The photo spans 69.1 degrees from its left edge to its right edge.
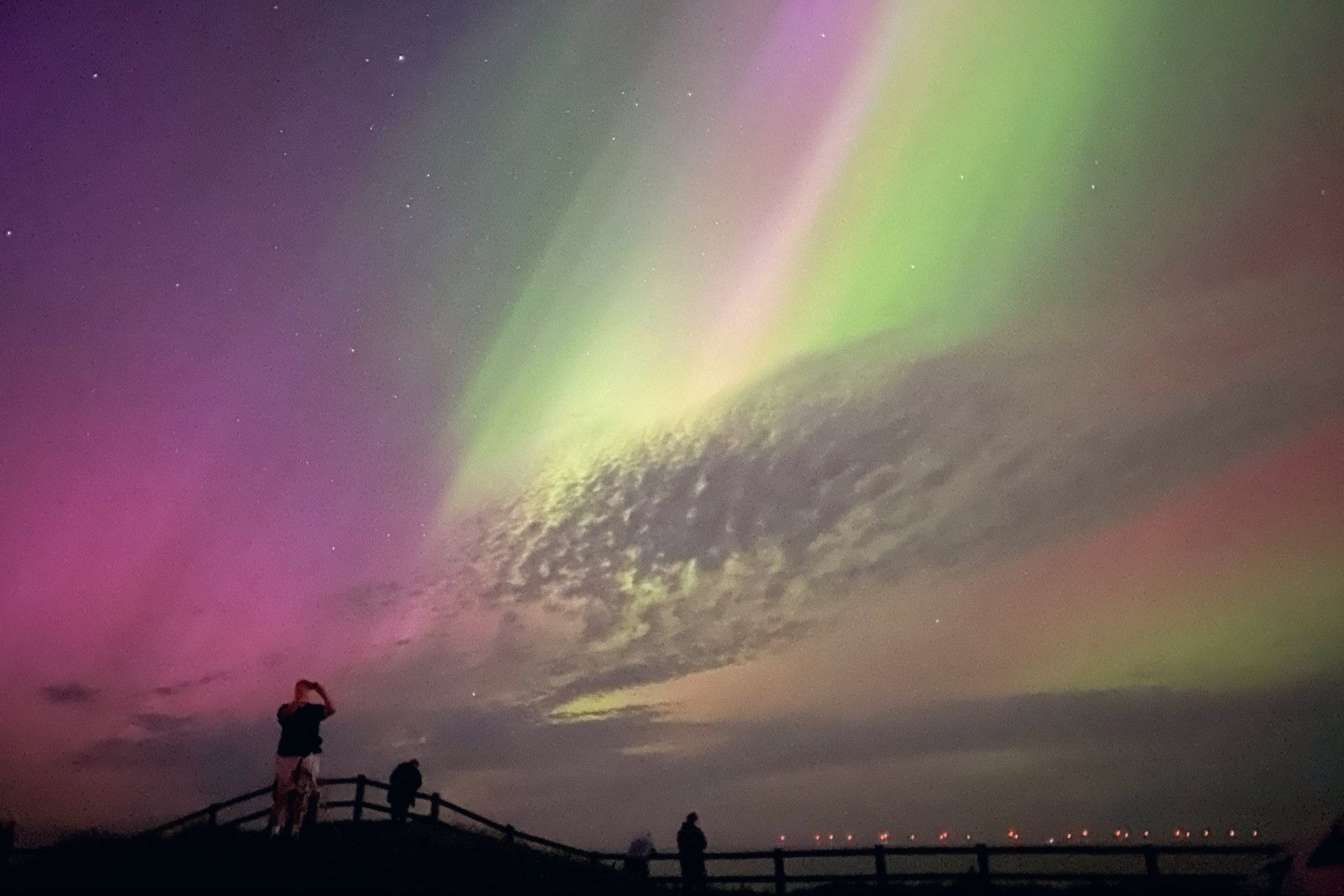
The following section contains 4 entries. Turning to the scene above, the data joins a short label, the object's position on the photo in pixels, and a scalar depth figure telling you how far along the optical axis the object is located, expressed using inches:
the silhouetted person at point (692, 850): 690.2
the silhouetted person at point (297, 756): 496.4
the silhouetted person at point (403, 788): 708.7
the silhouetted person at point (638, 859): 730.2
